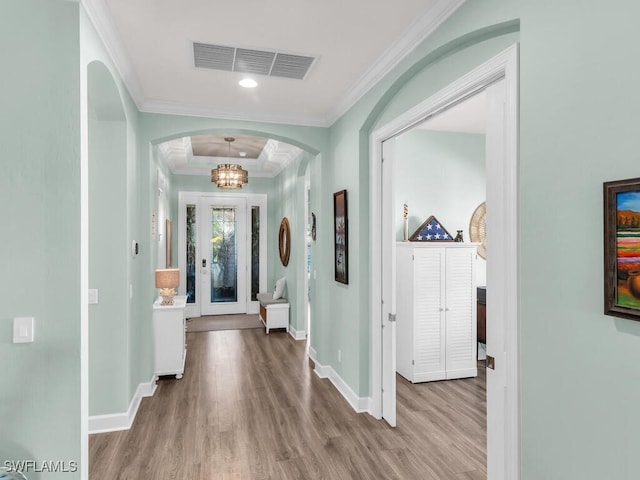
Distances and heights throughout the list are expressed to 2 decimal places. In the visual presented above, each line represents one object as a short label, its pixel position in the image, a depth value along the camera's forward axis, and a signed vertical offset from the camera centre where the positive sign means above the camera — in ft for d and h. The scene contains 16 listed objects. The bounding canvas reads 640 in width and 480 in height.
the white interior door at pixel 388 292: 10.46 -1.41
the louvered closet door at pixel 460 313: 13.87 -2.64
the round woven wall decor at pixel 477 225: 16.03 +0.59
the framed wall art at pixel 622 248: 3.98 -0.10
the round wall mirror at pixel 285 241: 21.82 -0.08
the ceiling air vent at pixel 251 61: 8.86 +4.26
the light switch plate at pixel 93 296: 10.07 -1.44
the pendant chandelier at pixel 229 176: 18.01 +2.97
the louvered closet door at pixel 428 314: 13.58 -2.62
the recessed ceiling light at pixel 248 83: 10.39 +4.23
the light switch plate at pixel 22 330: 6.00 -1.38
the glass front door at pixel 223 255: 24.73 -0.98
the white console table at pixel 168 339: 13.53 -3.46
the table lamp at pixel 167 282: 13.82 -1.48
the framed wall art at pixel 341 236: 12.11 +0.11
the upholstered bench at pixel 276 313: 20.45 -3.86
